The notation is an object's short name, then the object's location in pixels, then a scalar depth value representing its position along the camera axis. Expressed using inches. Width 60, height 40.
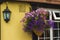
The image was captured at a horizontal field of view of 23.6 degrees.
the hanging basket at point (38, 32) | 191.6
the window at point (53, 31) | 201.9
